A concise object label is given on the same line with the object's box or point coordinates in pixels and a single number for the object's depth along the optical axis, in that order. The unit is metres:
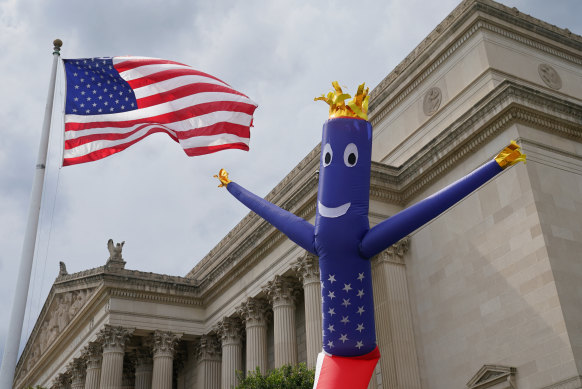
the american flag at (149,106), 15.84
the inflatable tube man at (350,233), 11.54
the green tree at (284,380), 19.58
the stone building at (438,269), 20.36
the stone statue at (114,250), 35.48
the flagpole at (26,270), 12.52
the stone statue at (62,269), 41.88
